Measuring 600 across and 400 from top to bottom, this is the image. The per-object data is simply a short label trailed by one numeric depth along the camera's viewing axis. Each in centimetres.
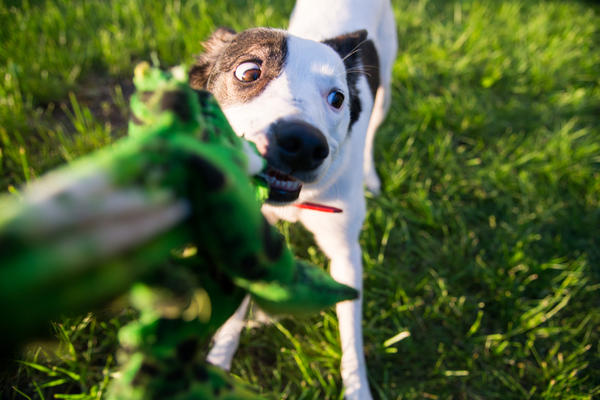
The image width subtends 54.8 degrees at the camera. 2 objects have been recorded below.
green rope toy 16
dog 36
